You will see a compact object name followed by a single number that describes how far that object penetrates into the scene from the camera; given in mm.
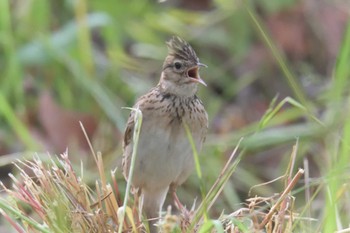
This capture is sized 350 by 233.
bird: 7676
